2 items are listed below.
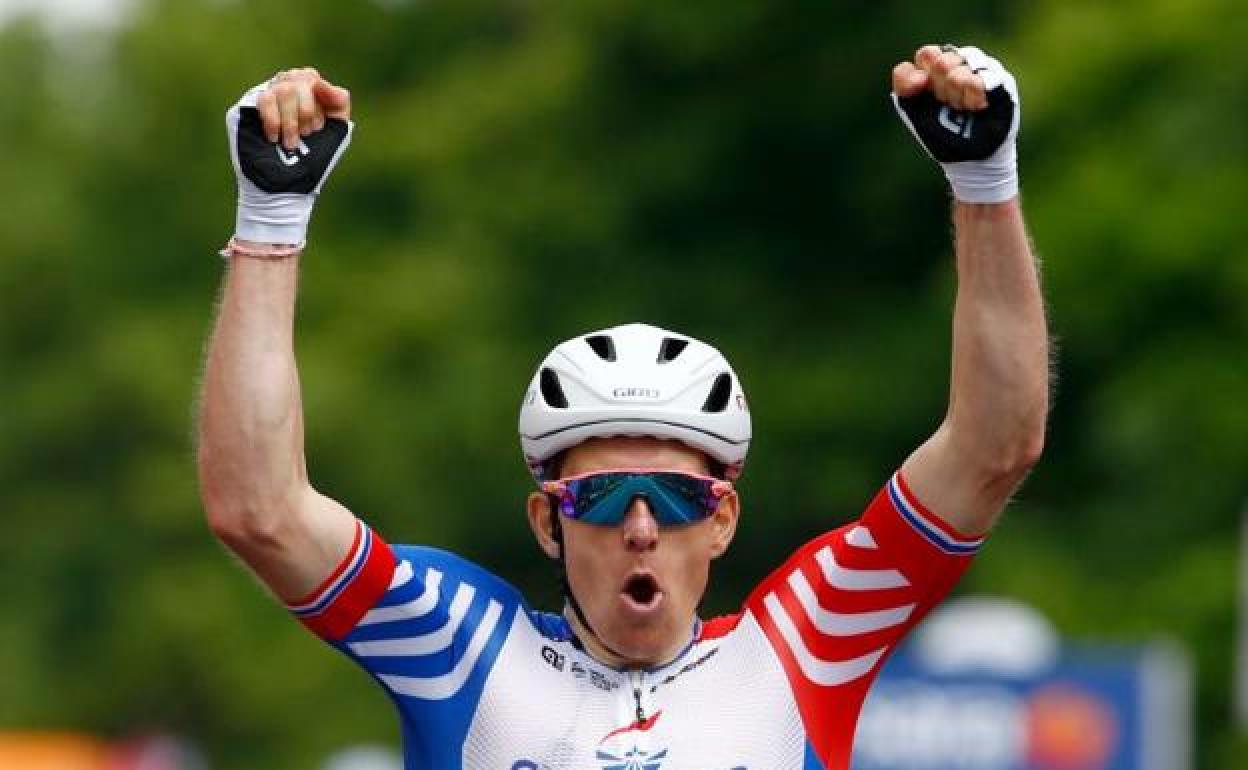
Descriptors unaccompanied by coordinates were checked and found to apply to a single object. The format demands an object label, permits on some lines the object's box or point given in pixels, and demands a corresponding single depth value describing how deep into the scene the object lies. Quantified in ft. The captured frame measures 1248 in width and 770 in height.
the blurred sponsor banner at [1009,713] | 107.55
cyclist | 43.65
